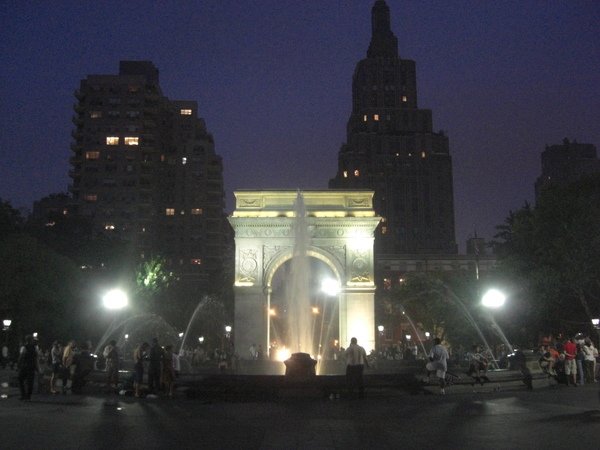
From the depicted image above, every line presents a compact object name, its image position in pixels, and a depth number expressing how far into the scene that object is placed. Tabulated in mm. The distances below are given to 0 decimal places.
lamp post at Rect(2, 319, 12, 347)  34219
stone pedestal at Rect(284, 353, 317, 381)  18078
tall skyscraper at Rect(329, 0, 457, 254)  112438
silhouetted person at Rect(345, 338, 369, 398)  17484
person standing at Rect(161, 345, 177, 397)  17859
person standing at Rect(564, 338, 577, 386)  21469
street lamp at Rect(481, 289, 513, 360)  25241
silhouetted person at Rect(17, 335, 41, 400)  16453
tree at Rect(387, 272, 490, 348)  49844
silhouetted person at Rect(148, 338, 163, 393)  18062
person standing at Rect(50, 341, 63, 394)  19188
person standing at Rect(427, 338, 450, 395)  18250
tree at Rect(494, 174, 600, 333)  36000
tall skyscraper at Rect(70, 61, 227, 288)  95375
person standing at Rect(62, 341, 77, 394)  19328
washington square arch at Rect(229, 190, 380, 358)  40375
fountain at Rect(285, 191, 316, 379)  31859
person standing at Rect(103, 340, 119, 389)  18686
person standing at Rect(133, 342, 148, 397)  18141
